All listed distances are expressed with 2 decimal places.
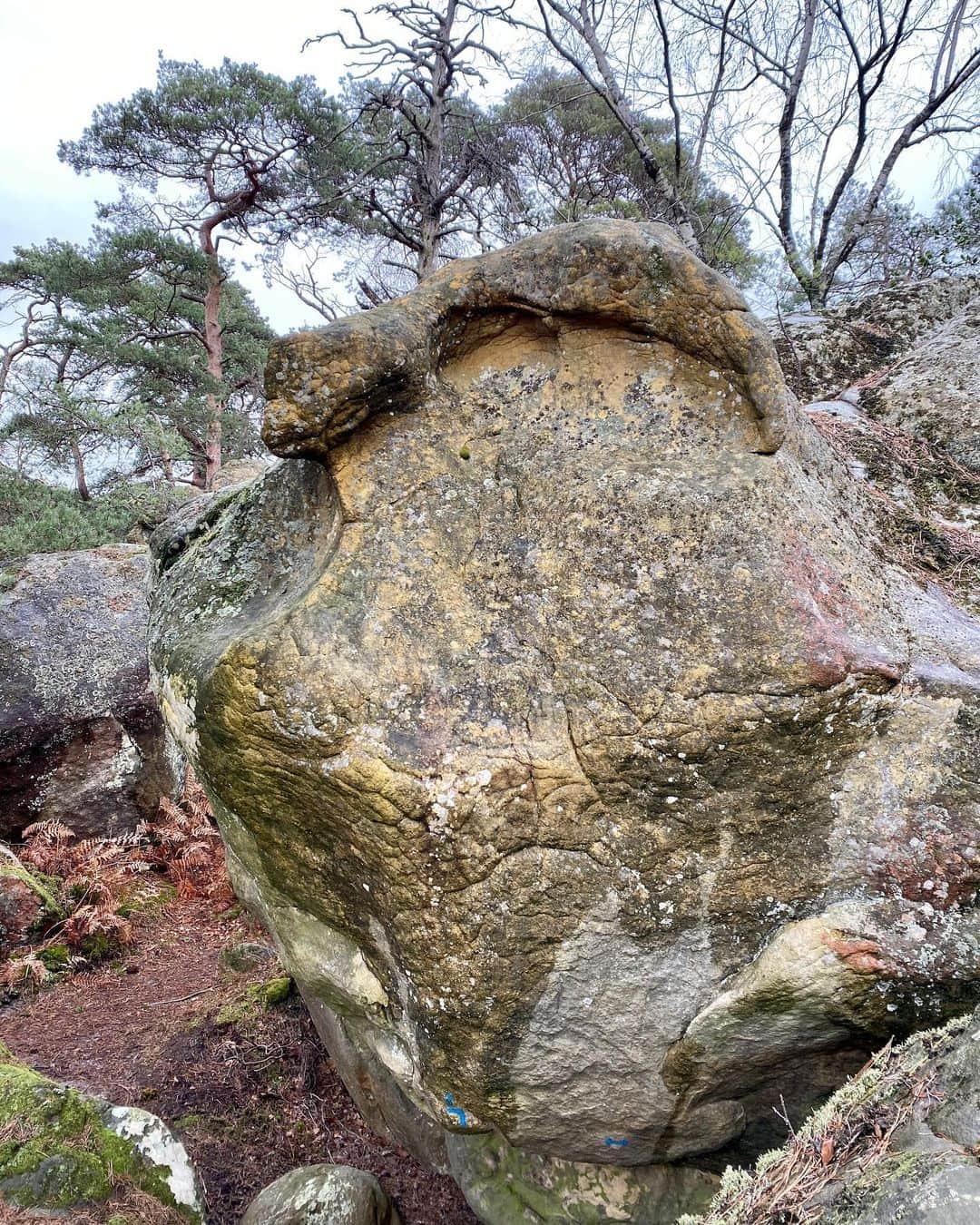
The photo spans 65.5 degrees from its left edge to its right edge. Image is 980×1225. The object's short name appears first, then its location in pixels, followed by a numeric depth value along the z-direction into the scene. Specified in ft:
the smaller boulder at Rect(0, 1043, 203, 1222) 9.66
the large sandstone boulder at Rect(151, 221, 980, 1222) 7.86
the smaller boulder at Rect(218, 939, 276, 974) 17.87
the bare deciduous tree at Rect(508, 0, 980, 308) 35.83
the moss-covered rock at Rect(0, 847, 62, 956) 18.69
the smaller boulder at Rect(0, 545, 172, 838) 22.16
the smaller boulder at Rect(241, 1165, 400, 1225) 10.84
